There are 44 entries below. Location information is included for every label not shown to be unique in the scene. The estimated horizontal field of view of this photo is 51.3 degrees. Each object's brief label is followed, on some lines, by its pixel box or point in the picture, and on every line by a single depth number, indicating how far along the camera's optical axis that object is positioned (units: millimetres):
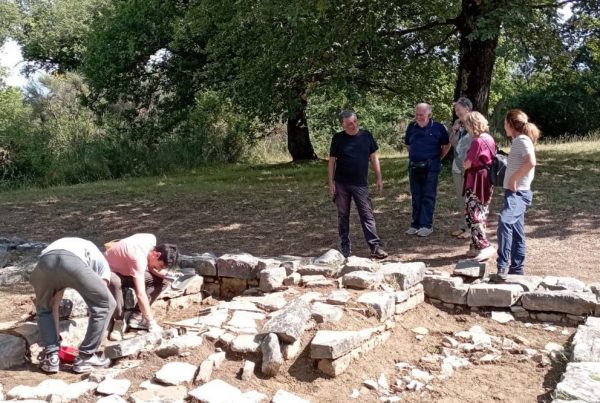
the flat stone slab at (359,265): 6387
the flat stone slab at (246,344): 4871
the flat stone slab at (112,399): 4137
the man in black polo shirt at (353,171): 7336
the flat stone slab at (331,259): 6793
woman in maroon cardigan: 6805
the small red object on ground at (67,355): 5113
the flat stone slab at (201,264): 7145
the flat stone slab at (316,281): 6238
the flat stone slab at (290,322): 4832
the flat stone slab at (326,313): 5200
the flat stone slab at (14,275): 7454
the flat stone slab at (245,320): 5285
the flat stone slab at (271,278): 6527
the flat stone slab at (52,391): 4270
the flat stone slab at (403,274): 5988
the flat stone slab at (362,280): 5980
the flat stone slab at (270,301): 5797
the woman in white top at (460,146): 7266
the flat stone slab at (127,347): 4988
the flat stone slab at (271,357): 4664
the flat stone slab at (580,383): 3801
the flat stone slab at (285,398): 4184
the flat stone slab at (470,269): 6418
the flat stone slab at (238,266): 6914
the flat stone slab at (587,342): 4496
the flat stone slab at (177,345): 4914
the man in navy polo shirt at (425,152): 7992
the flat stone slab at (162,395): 4180
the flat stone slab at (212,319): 5484
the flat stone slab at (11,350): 5070
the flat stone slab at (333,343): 4634
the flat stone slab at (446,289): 6094
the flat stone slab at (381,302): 5418
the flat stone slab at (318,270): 6539
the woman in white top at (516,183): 6266
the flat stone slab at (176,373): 4474
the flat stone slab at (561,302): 5648
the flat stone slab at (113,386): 4367
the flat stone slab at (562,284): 5961
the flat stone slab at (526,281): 6043
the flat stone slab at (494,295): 5918
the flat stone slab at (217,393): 4129
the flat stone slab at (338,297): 5586
